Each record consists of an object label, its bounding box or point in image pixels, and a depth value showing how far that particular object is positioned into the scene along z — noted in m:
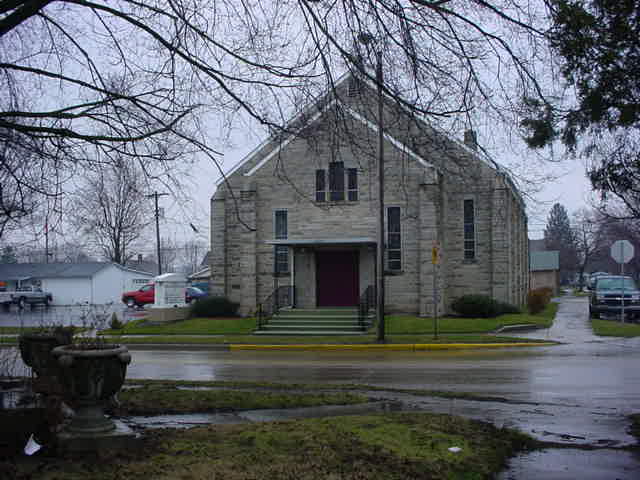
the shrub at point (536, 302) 32.69
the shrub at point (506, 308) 29.14
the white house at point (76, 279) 60.59
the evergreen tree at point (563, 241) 101.00
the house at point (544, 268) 67.62
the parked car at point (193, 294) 50.72
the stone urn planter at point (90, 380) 6.62
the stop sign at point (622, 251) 24.02
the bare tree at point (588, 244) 80.67
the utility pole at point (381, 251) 21.06
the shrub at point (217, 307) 30.28
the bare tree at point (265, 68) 6.99
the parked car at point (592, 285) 34.91
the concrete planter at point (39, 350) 10.12
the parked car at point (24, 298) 54.56
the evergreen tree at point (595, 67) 6.79
